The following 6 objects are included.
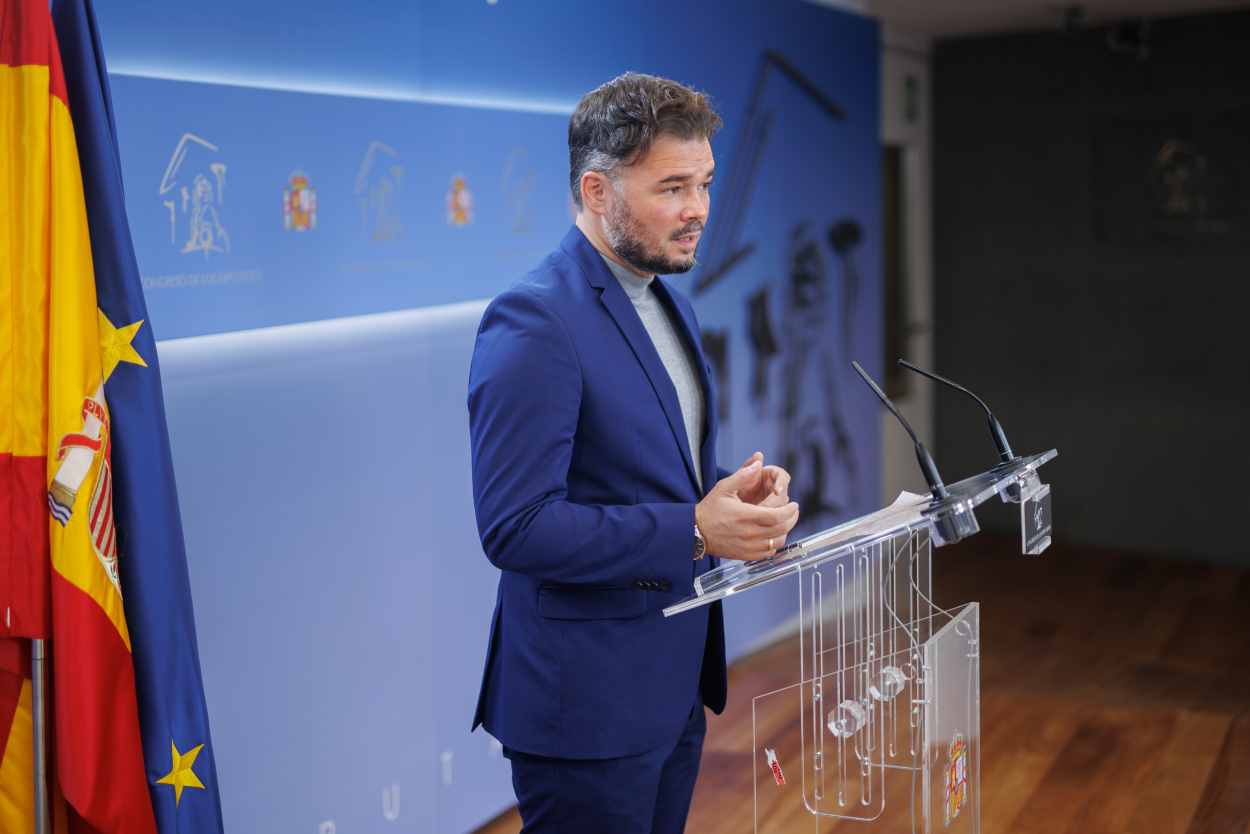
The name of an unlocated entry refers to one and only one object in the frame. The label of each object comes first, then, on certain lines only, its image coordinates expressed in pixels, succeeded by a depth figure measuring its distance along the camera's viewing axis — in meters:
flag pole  1.93
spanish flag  1.87
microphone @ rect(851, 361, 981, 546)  1.58
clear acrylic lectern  1.78
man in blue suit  1.72
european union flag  1.94
